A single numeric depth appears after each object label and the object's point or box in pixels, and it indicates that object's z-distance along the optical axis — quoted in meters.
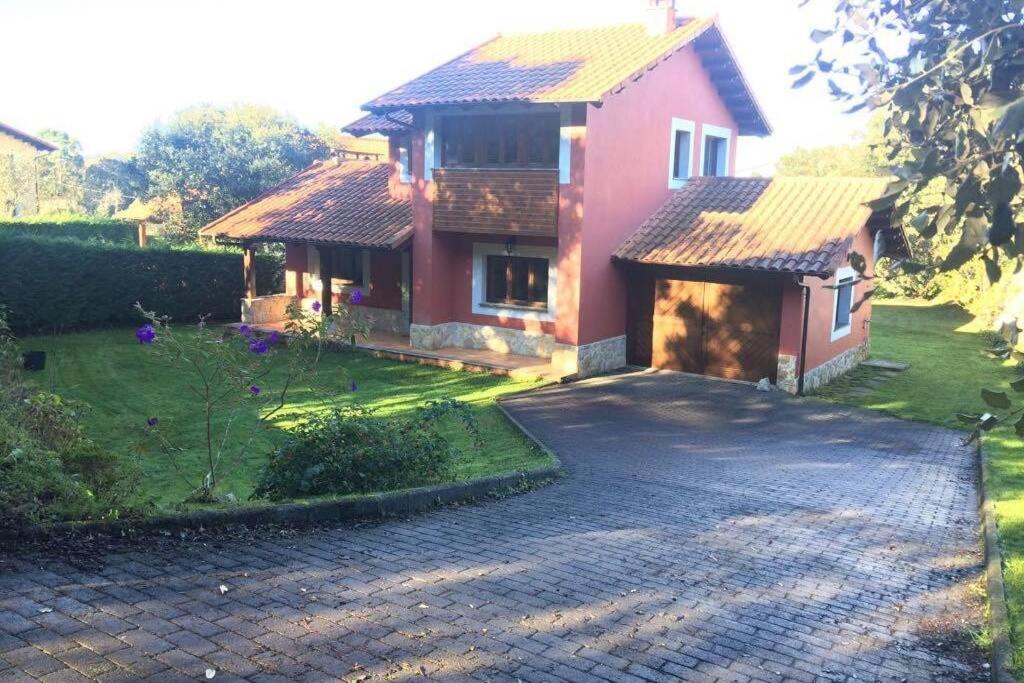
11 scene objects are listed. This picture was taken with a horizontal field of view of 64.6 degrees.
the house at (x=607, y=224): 17.05
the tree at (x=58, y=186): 43.91
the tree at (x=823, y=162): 63.04
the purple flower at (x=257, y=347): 7.98
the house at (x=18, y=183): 40.38
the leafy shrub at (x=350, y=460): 7.87
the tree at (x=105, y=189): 55.59
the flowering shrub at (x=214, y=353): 7.23
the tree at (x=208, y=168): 31.94
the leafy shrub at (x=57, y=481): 5.60
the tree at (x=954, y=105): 2.71
